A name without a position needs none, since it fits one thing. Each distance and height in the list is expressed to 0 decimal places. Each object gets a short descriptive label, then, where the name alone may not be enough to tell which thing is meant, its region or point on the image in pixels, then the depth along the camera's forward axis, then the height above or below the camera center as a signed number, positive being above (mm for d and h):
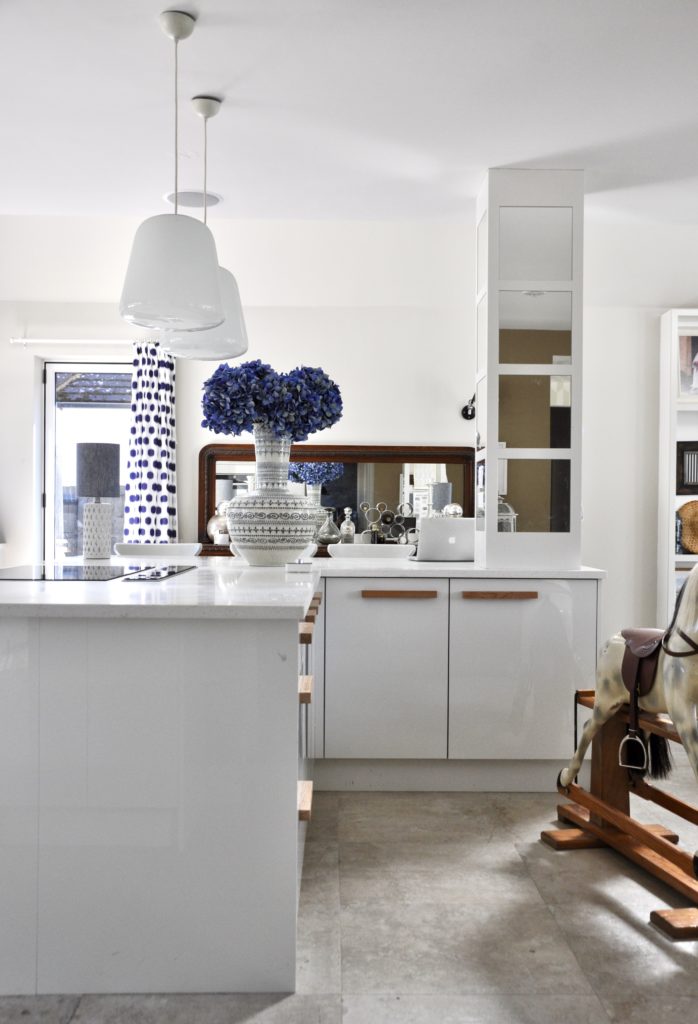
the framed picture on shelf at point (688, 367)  5668 +874
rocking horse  2320 -795
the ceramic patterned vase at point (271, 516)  2832 -75
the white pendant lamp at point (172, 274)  2383 +626
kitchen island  1866 -688
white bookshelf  5645 +257
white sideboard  3342 -688
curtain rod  5758 +1033
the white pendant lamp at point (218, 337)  3014 +570
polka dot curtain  5715 +229
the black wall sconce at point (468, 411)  5859 +584
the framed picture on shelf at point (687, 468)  5738 +193
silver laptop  3781 -199
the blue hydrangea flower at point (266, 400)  2859 +320
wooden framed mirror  5867 +188
